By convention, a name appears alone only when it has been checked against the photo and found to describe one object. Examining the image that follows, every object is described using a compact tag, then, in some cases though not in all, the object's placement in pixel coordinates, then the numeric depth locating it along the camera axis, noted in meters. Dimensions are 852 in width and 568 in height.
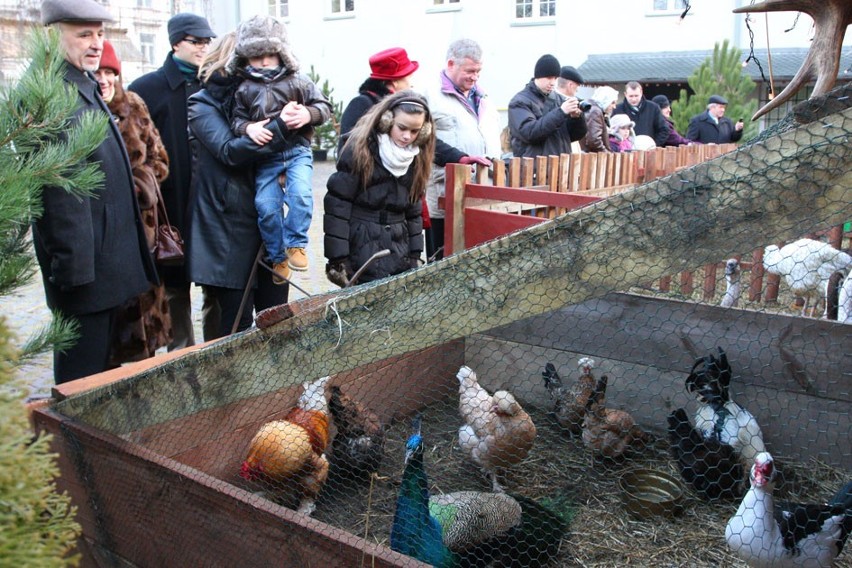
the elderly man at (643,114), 9.66
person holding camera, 5.67
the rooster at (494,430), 2.72
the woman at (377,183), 3.52
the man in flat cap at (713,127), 10.96
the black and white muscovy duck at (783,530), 2.12
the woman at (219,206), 3.40
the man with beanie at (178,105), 3.82
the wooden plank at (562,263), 0.98
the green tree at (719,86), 13.86
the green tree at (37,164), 0.76
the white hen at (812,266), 4.55
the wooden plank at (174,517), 1.51
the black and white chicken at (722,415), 2.67
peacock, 2.10
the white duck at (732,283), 3.64
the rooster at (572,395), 2.94
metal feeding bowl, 2.53
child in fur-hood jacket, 3.32
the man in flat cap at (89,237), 2.56
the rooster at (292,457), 2.26
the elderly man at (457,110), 4.87
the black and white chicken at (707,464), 2.65
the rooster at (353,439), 2.62
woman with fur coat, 3.29
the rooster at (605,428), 2.82
